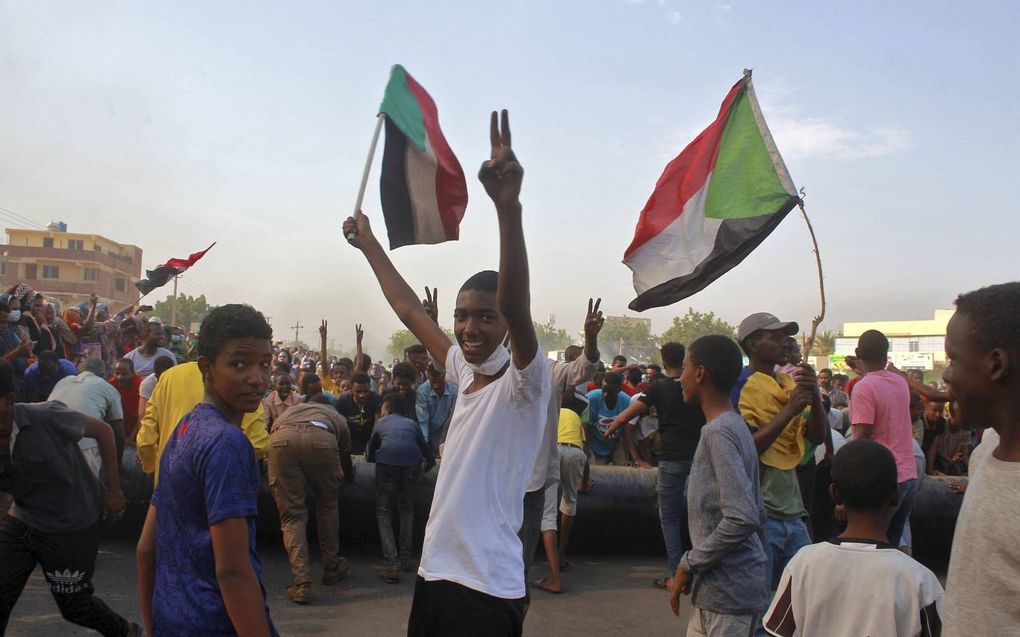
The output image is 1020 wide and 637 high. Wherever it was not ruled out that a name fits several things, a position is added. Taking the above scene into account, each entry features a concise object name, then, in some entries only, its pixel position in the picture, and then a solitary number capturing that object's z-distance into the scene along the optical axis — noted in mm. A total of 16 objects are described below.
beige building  72562
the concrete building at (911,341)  46750
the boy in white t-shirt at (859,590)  2412
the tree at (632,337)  100006
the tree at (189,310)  84425
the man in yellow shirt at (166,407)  5605
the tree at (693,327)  87875
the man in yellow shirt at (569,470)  7555
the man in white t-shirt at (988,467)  1607
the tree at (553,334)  101494
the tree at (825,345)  69750
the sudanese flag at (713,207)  5520
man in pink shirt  5715
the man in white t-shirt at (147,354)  10352
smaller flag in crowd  12805
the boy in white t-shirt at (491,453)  2291
